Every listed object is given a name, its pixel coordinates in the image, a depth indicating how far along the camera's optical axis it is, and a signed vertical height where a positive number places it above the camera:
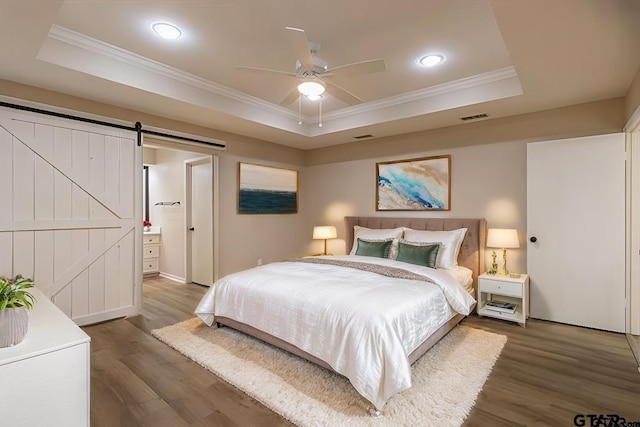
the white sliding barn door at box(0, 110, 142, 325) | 3.03 +0.01
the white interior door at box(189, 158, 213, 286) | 5.18 -0.18
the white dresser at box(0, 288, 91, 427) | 1.29 -0.72
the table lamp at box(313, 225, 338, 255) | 5.43 -0.35
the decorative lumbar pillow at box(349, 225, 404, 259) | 4.32 -0.33
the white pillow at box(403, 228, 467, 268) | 3.96 -0.36
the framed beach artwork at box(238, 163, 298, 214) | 5.20 +0.42
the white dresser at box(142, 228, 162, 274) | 6.11 -0.74
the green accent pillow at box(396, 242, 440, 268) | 3.81 -0.51
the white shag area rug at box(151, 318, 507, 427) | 1.96 -1.25
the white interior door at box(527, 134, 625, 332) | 3.26 -0.19
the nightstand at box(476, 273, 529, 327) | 3.48 -0.91
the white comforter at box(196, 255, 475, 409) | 2.02 -0.79
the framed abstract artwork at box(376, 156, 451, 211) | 4.56 +0.44
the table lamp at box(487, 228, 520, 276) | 3.65 -0.31
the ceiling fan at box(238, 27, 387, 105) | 2.23 +1.16
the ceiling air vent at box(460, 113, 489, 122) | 3.94 +1.22
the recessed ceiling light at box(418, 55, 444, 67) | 3.04 +1.51
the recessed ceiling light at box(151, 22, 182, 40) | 2.53 +1.51
